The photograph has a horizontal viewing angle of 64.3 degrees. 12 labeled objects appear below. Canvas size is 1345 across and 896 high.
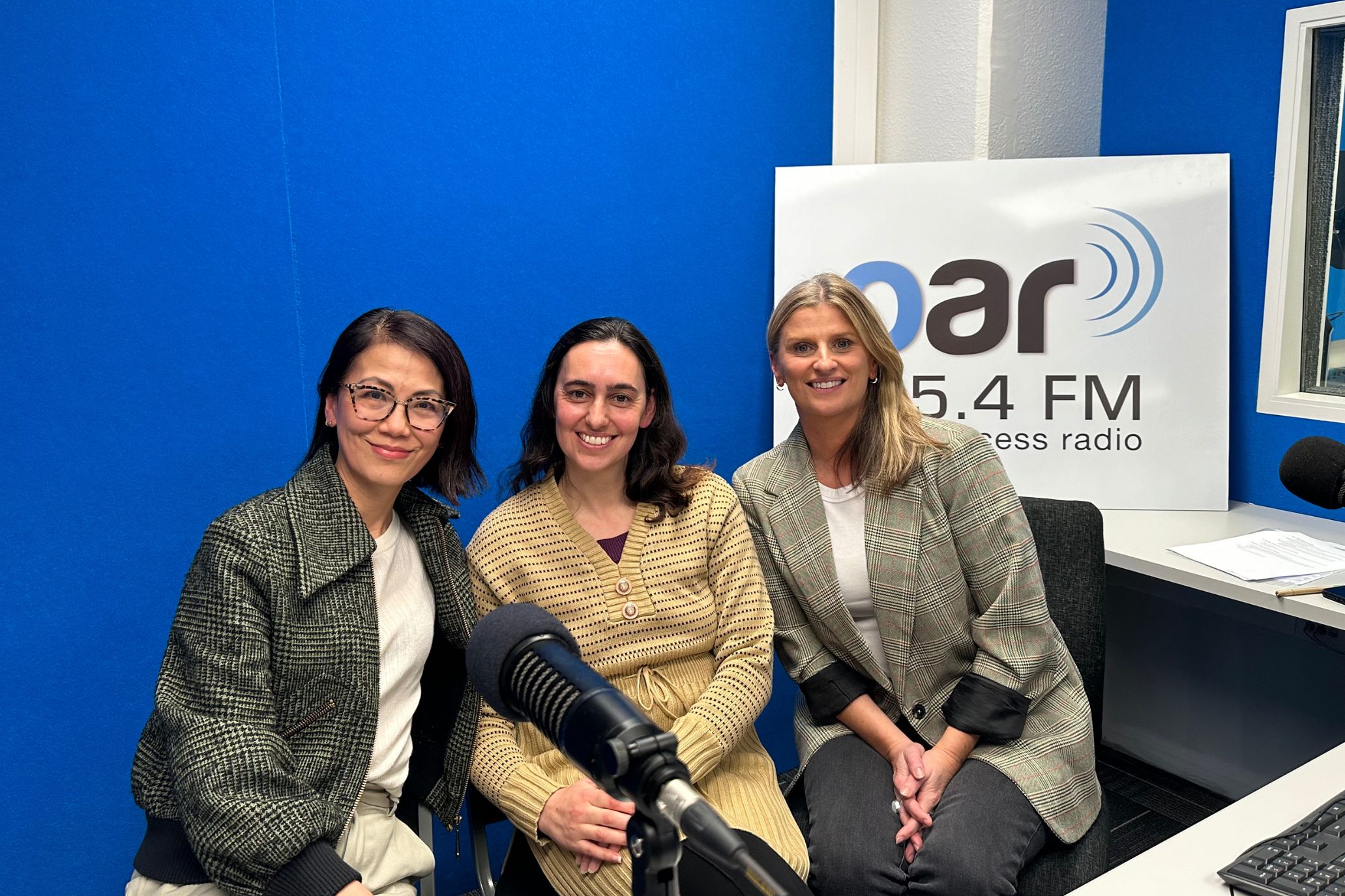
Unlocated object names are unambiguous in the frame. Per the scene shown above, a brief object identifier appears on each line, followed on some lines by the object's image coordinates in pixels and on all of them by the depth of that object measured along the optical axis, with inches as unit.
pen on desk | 89.1
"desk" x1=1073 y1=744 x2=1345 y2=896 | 48.1
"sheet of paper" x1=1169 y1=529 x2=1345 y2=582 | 94.5
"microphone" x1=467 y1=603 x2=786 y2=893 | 29.4
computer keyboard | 46.1
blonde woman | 76.8
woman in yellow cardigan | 72.0
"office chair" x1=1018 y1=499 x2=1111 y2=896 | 84.9
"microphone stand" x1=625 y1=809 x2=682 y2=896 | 32.1
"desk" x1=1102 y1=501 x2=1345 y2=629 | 88.9
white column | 119.6
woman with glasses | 57.4
